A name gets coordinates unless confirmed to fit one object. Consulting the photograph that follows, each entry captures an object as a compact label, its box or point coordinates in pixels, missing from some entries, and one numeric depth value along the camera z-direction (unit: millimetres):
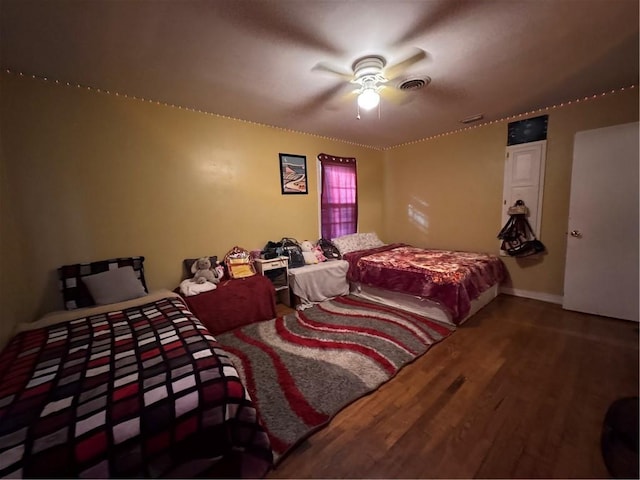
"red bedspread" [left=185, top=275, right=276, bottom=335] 2359
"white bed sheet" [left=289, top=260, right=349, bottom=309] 3045
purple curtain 3824
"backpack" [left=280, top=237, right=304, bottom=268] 3207
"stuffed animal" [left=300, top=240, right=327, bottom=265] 3357
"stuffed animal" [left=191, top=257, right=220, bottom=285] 2533
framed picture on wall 3414
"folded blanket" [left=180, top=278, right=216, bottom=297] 2377
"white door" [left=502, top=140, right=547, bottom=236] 2977
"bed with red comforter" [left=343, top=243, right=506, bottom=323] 2516
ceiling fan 1823
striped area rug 1487
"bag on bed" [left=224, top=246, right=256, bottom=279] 2803
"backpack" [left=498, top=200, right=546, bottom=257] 3059
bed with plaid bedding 862
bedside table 2933
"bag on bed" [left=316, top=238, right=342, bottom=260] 3559
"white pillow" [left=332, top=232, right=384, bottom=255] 3750
